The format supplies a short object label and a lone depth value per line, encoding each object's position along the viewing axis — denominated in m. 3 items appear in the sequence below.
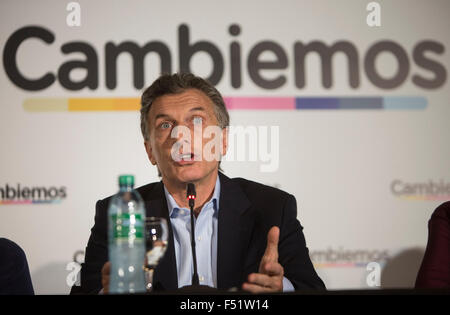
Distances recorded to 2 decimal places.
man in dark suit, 3.67
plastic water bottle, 3.36
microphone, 3.49
